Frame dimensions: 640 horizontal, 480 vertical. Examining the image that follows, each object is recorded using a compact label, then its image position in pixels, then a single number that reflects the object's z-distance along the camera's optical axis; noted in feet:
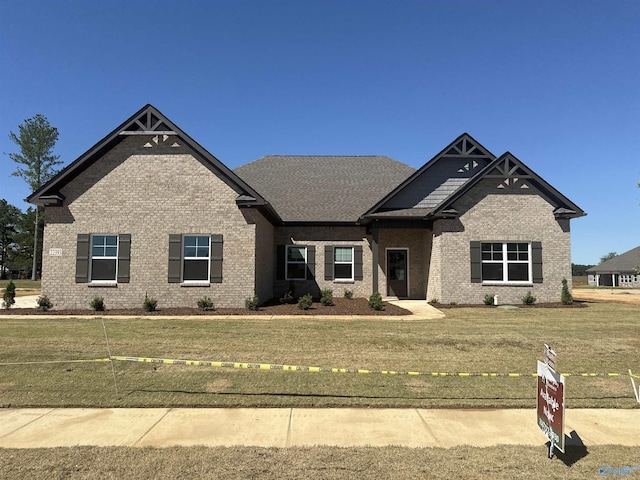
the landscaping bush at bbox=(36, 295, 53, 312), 48.14
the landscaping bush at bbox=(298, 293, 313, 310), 49.11
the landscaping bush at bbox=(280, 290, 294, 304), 54.39
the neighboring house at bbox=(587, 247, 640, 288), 155.94
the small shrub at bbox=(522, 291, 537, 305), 54.15
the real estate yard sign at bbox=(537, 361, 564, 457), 12.90
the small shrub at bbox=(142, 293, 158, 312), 47.37
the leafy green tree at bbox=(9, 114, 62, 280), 150.71
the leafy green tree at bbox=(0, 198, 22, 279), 212.86
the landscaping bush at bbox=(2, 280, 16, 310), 49.33
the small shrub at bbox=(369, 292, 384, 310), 48.26
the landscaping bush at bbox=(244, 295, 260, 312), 48.42
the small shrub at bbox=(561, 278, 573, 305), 54.34
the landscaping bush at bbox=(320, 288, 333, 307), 51.88
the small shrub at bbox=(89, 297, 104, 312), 48.49
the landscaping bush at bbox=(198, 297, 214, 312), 48.19
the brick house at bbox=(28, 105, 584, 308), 50.03
